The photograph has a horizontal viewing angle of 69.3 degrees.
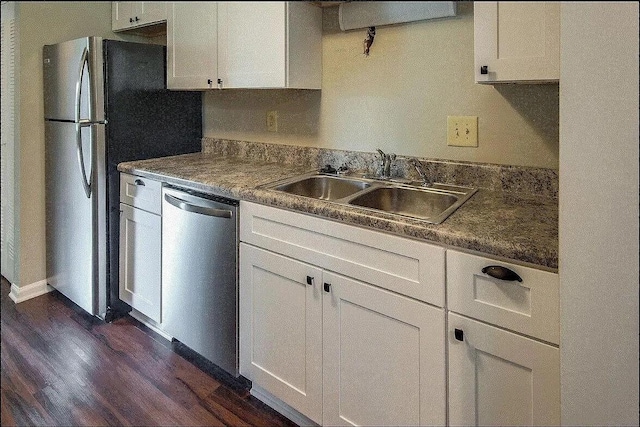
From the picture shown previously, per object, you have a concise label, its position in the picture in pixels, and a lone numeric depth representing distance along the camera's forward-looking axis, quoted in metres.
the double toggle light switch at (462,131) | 1.50
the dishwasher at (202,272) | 1.55
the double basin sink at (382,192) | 1.45
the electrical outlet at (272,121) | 2.05
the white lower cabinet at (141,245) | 1.87
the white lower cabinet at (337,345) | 1.11
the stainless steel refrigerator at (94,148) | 1.91
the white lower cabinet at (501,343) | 0.91
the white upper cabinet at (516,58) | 1.00
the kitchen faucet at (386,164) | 1.64
